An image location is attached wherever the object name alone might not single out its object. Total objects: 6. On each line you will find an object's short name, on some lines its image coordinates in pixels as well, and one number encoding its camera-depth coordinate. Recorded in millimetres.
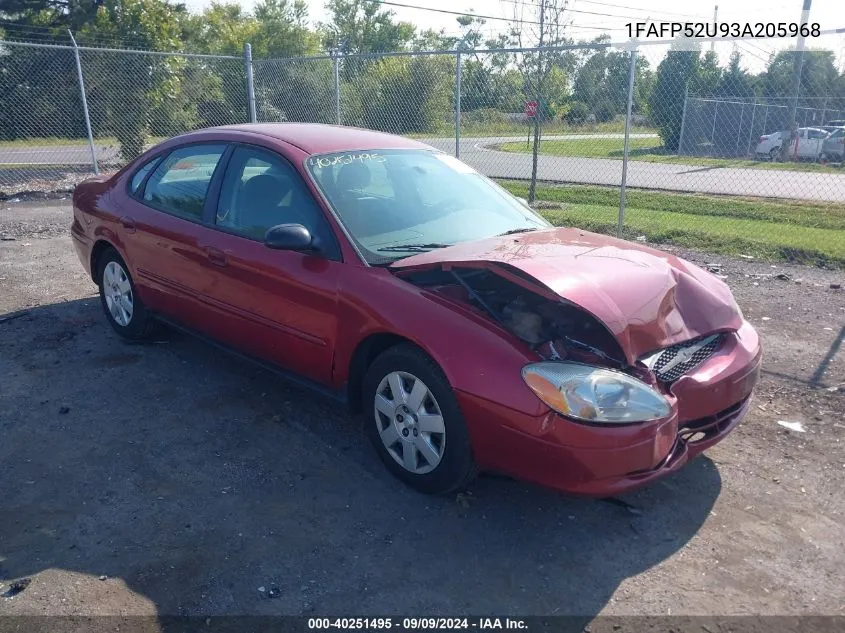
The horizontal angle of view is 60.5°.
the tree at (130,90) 15945
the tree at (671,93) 11281
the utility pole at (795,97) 9250
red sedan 3113
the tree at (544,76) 10906
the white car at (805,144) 10188
